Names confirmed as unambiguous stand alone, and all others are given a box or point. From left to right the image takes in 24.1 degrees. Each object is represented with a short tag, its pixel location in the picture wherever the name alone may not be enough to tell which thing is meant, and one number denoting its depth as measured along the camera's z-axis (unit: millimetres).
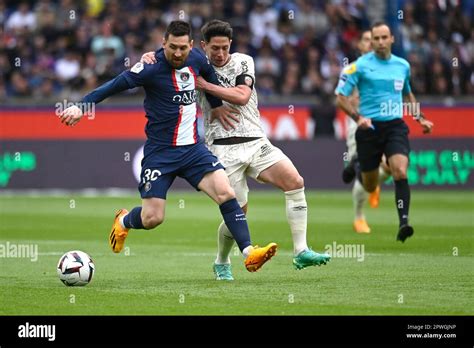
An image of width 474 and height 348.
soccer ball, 9898
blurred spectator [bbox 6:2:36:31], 26938
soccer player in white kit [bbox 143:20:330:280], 10469
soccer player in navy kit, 9945
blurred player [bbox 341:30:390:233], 15594
